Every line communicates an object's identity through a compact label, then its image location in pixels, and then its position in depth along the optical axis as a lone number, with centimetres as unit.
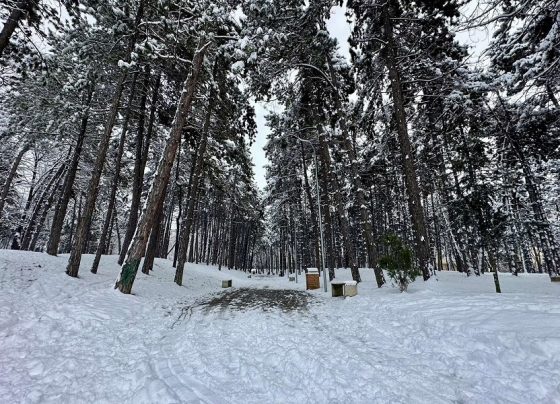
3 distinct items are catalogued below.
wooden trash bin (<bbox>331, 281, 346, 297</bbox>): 1044
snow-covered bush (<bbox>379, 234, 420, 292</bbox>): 889
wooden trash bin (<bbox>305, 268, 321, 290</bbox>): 1473
